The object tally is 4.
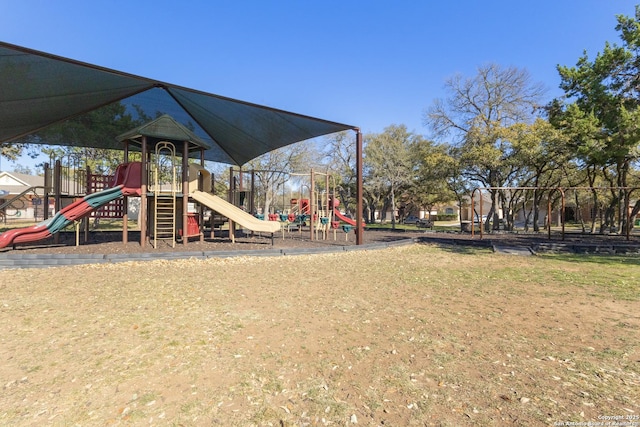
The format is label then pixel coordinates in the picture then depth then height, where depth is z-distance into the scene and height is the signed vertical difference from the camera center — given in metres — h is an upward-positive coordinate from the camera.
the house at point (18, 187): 32.94 +3.81
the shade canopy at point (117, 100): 7.05 +3.37
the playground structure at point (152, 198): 9.18 +0.67
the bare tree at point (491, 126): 20.05 +6.02
